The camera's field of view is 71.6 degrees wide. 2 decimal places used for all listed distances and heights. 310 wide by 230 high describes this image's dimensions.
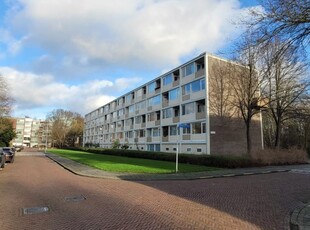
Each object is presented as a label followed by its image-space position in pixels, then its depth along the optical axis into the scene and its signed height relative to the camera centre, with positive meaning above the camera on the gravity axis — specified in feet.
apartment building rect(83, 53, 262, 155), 87.05 +12.75
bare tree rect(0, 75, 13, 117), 87.65 +16.20
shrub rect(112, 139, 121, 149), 140.70 -2.31
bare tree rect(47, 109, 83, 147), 248.43 +17.87
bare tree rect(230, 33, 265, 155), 70.90 +18.95
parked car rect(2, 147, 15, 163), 65.55 -4.65
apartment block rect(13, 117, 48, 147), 397.00 +20.29
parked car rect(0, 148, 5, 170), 51.24 -4.75
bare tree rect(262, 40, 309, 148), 73.44 +17.73
